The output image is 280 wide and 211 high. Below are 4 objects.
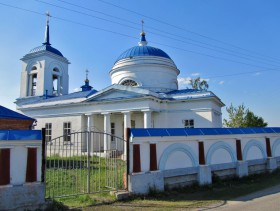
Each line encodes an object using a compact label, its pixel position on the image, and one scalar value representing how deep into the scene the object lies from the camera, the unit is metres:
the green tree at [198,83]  39.06
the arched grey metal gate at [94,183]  7.66
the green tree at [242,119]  34.47
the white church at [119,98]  18.92
